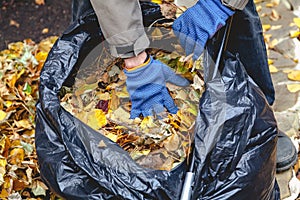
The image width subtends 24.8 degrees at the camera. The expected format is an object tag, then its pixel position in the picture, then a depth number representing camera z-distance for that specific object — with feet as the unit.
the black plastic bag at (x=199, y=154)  5.22
